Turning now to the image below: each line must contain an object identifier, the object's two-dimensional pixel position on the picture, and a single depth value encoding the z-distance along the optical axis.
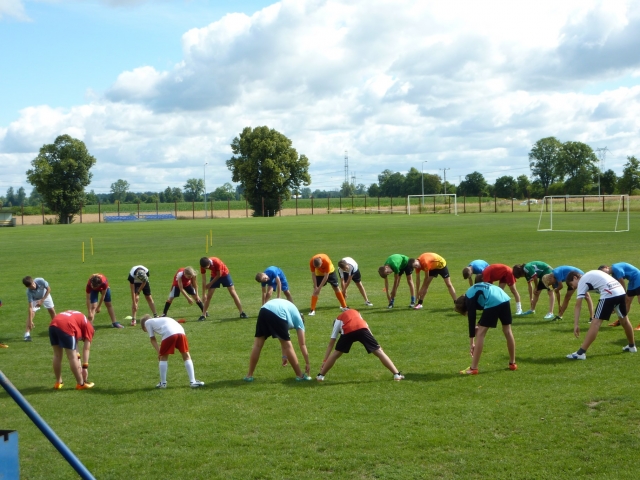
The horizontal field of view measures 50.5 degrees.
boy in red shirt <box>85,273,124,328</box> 16.97
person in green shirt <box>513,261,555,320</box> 17.48
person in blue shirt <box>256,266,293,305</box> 18.09
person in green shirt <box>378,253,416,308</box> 19.42
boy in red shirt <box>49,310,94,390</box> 11.74
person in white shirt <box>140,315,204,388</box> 11.74
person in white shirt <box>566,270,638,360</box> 12.84
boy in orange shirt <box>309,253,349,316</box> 19.25
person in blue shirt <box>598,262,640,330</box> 15.19
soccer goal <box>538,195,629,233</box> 55.71
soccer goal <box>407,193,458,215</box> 105.25
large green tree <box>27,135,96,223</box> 91.75
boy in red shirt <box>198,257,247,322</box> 19.09
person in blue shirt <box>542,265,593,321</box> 15.31
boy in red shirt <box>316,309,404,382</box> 11.62
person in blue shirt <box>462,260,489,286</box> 18.08
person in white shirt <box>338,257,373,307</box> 19.52
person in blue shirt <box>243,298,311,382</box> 11.76
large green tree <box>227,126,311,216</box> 103.81
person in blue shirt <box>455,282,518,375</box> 12.09
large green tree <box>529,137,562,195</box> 160.50
